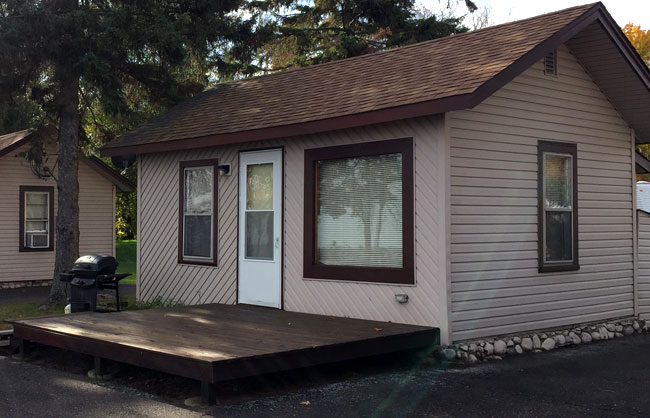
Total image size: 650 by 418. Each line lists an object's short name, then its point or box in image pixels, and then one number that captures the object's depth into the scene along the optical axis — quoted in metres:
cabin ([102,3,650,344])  7.91
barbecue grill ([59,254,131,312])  9.79
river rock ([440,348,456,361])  7.58
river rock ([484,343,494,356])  7.98
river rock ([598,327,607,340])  9.55
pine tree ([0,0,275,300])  12.22
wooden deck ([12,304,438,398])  6.18
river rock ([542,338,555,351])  8.67
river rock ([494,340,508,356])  8.07
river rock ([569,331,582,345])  9.07
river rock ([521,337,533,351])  8.44
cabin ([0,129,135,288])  17.31
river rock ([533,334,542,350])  8.58
